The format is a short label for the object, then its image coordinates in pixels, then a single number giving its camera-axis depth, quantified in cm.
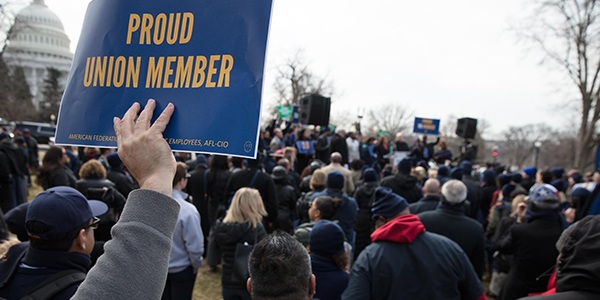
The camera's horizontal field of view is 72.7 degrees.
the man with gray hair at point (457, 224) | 403
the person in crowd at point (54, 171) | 591
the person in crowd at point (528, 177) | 818
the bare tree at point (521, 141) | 7725
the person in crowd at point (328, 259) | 309
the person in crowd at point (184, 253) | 404
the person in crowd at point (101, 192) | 392
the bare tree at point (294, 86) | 3647
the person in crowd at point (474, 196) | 717
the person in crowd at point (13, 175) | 760
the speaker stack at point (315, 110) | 1327
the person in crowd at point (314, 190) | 570
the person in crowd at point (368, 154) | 1507
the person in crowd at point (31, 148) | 1319
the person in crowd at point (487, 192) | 800
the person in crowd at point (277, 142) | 1272
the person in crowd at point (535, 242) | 405
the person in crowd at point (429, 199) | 511
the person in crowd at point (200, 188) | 720
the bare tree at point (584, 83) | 2123
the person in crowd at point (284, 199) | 637
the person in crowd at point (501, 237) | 483
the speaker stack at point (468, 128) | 1356
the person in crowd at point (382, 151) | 1441
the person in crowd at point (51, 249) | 195
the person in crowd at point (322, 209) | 428
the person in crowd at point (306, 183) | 729
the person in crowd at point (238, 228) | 416
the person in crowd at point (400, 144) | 1506
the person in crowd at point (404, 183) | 645
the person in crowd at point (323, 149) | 1305
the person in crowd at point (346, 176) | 742
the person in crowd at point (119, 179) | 579
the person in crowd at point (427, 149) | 1538
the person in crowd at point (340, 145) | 1288
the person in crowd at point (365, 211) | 592
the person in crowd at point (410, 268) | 288
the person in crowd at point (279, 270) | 162
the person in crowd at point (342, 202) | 530
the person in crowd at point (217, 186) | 668
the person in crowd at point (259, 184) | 612
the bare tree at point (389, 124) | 6831
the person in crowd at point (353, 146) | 1430
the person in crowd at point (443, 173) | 787
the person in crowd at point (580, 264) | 186
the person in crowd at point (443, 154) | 1283
